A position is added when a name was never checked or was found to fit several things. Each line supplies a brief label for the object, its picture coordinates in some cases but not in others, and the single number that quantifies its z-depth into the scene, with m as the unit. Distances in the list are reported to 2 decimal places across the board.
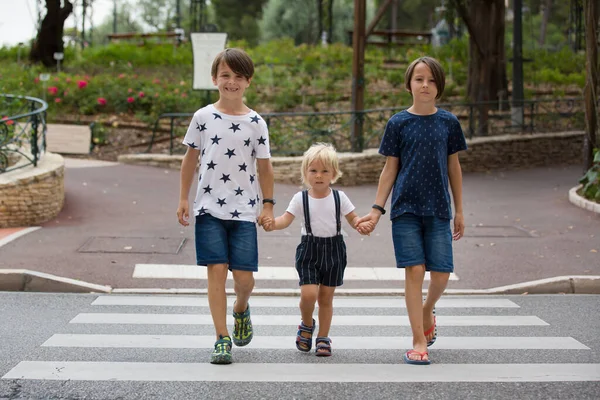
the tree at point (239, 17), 61.47
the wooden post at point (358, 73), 19.27
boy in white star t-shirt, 5.64
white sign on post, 19.61
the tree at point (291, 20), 61.03
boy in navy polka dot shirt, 5.73
